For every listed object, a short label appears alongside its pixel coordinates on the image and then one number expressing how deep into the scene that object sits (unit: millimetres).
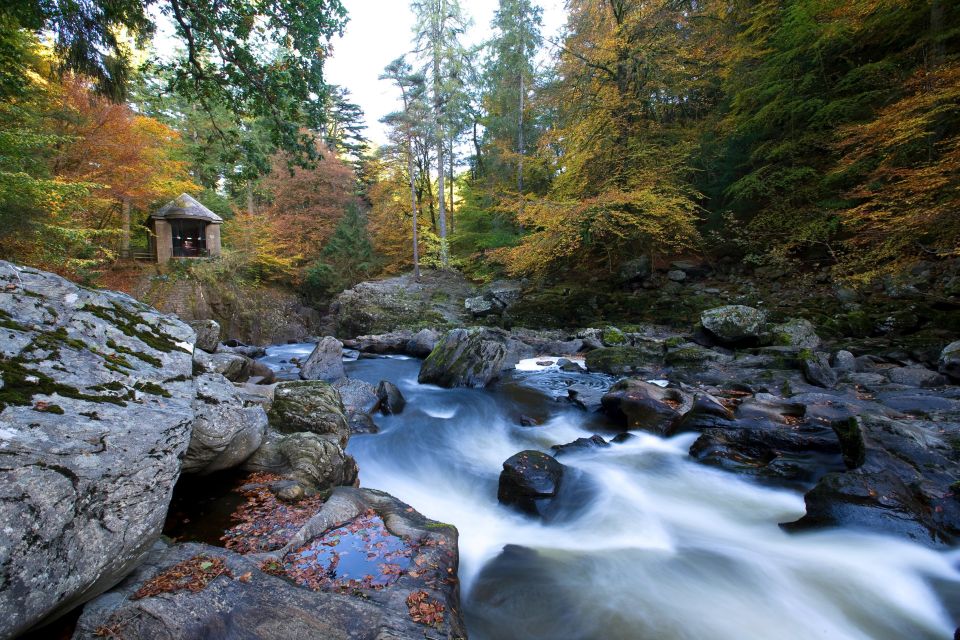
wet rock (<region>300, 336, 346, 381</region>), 9445
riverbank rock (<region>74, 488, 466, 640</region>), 1988
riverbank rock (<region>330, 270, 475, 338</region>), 17281
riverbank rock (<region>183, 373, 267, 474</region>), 3357
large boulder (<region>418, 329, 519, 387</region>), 9297
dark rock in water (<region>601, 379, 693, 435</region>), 6102
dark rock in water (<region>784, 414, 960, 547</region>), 3506
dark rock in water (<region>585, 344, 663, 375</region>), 9422
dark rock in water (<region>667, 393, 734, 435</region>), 5703
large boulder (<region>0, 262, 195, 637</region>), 1770
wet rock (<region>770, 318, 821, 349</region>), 9188
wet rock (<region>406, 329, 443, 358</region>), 12750
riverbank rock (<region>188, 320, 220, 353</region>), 9141
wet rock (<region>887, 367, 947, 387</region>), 6617
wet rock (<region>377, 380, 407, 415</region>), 7473
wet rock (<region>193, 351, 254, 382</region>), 6852
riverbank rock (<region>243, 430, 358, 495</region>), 3910
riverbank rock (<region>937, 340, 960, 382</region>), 6508
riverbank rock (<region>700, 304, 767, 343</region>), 9539
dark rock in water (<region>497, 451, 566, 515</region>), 4582
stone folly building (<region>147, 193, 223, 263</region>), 17219
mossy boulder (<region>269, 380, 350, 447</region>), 4930
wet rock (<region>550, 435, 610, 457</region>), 5781
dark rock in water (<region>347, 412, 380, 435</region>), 6390
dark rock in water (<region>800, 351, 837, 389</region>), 6934
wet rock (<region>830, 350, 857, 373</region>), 7561
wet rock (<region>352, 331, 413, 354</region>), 13344
